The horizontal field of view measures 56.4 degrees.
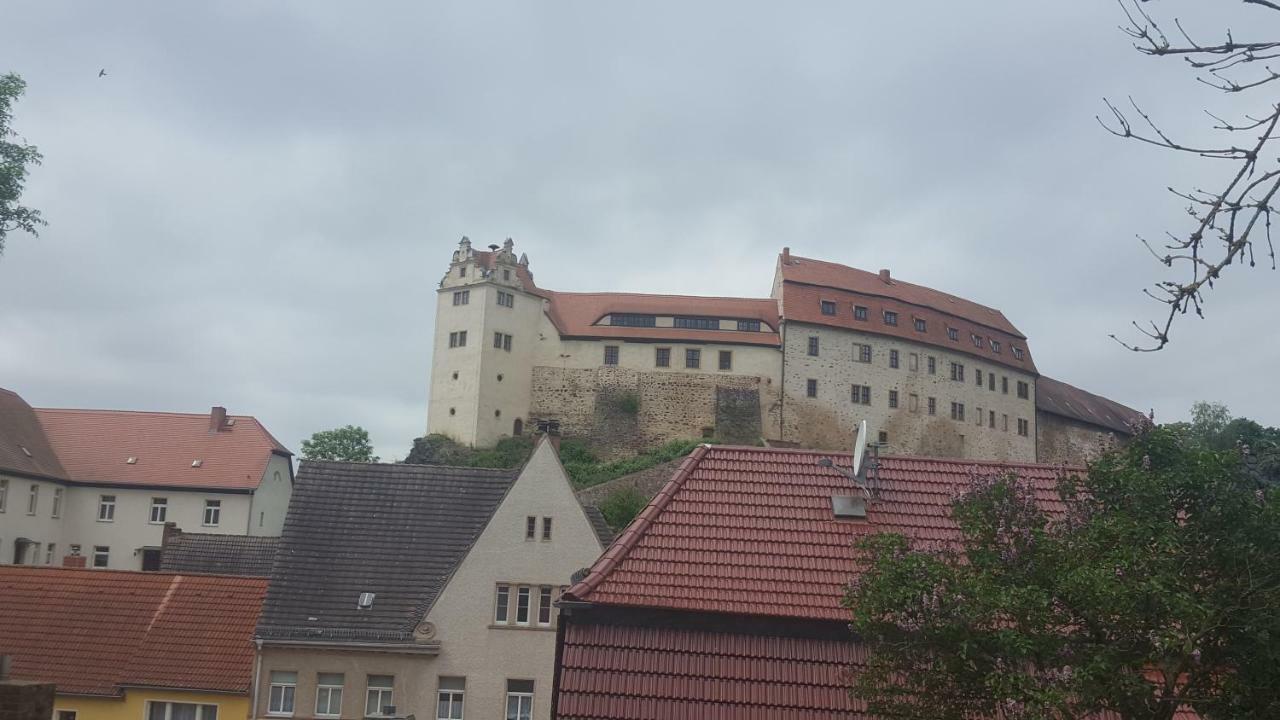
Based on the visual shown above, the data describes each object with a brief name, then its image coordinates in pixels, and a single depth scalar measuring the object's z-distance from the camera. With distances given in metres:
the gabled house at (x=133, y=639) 22.53
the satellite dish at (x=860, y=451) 14.51
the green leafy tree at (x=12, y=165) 32.12
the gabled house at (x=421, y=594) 22.50
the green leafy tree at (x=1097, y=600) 8.19
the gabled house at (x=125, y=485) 47.97
